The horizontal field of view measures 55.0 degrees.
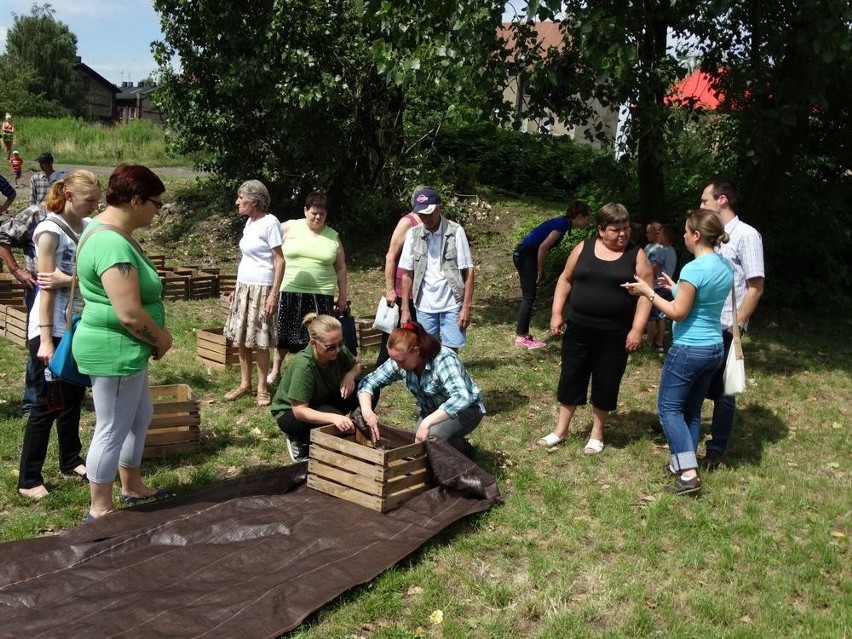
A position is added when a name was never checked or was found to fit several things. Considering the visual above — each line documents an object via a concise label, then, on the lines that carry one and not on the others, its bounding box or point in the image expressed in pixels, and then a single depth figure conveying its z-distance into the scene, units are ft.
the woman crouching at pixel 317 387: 17.88
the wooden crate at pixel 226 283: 42.68
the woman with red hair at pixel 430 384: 17.49
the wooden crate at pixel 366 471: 15.97
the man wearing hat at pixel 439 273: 22.41
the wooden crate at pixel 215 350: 27.50
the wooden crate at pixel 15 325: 28.99
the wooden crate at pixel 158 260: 44.00
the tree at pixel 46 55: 234.58
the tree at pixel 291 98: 46.80
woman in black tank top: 19.26
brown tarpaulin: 11.96
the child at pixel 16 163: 70.28
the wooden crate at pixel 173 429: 19.25
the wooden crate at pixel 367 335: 31.12
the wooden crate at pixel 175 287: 40.52
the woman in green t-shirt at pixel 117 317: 13.62
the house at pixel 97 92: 271.49
